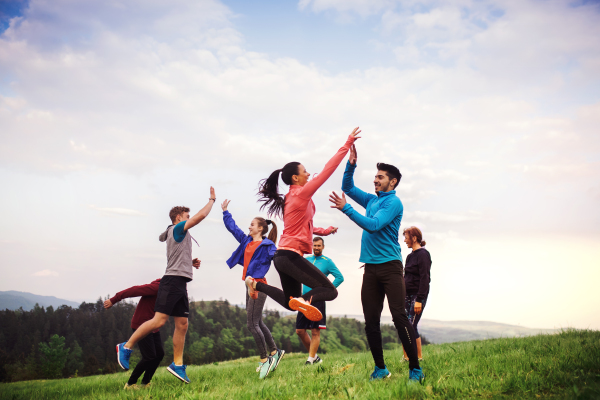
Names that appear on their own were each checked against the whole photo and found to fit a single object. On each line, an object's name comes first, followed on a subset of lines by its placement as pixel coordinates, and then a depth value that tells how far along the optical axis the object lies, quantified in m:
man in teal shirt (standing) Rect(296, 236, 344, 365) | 8.09
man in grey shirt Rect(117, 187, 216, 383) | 5.61
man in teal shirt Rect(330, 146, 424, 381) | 4.71
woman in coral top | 5.15
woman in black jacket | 6.73
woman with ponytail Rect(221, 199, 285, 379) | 7.54
